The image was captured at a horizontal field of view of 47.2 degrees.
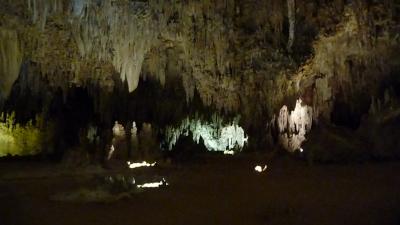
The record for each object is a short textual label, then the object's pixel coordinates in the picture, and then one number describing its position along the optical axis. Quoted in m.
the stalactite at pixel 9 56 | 11.88
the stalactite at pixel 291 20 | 12.13
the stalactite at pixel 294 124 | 15.27
